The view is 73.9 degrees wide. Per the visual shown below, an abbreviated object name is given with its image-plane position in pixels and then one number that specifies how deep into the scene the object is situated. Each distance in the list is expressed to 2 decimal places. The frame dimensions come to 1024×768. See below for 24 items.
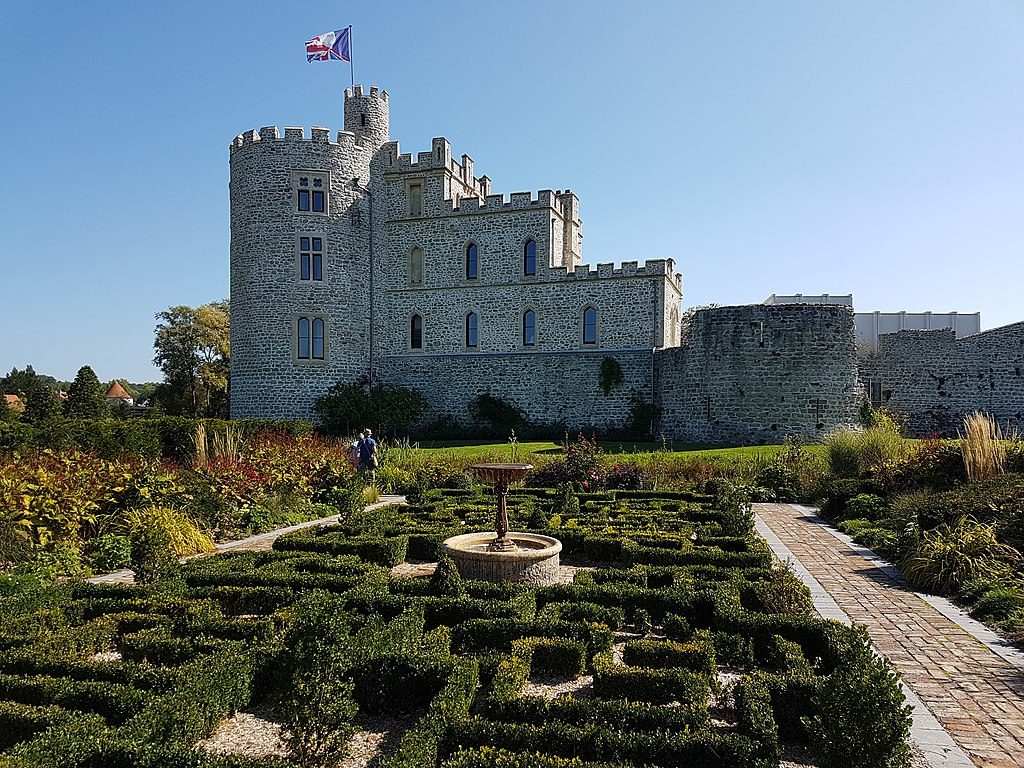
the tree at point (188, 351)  46.00
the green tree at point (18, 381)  55.84
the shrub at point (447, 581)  7.12
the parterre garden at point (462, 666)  4.02
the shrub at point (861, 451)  16.02
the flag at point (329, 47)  29.66
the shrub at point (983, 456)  12.16
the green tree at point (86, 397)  40.41
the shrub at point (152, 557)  7.71
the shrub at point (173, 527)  9.35
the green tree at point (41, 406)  37.75
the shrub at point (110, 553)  8.84
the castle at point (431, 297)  29.48
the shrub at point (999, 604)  6.96
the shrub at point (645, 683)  4.98
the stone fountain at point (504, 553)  8.05
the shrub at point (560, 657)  5.57
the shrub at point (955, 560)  8.10
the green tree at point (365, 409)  30.56
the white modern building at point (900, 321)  46.44
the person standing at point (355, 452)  17.75
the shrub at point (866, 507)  12.73
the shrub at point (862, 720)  3.83
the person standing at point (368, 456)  17.11
